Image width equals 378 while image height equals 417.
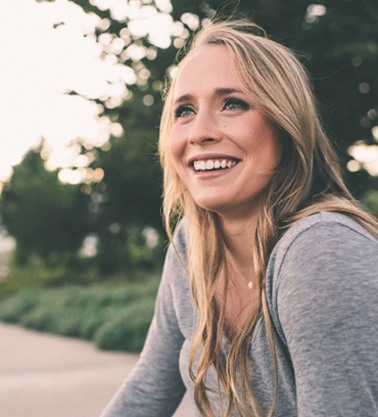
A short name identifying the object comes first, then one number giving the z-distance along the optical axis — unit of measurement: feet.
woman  3.75
